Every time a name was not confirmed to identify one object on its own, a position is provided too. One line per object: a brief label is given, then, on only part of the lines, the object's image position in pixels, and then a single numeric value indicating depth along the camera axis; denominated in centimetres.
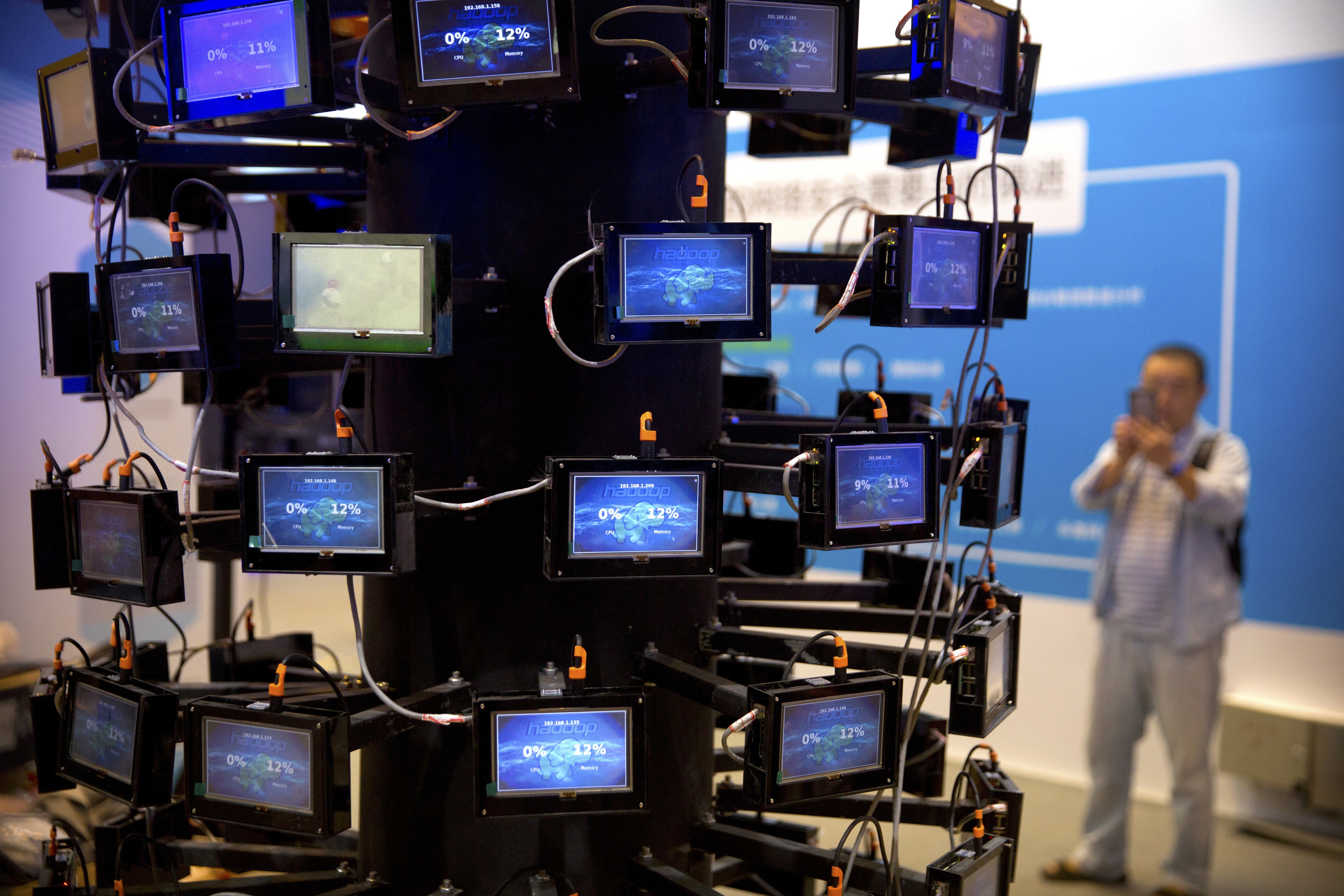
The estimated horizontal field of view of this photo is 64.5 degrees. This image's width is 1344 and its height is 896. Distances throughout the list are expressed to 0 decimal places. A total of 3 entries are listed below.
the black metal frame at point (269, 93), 169
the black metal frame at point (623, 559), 172
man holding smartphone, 336
